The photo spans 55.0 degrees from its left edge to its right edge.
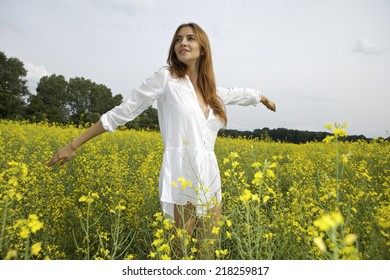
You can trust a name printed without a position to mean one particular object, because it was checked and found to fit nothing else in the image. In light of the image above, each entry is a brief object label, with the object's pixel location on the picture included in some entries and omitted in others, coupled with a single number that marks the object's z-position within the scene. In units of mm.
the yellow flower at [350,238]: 899
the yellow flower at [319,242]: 866
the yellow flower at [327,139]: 1707
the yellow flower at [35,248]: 1143
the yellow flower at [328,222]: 832
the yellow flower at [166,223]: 1752
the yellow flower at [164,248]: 1509
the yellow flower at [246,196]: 1410
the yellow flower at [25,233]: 1241
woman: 2178
